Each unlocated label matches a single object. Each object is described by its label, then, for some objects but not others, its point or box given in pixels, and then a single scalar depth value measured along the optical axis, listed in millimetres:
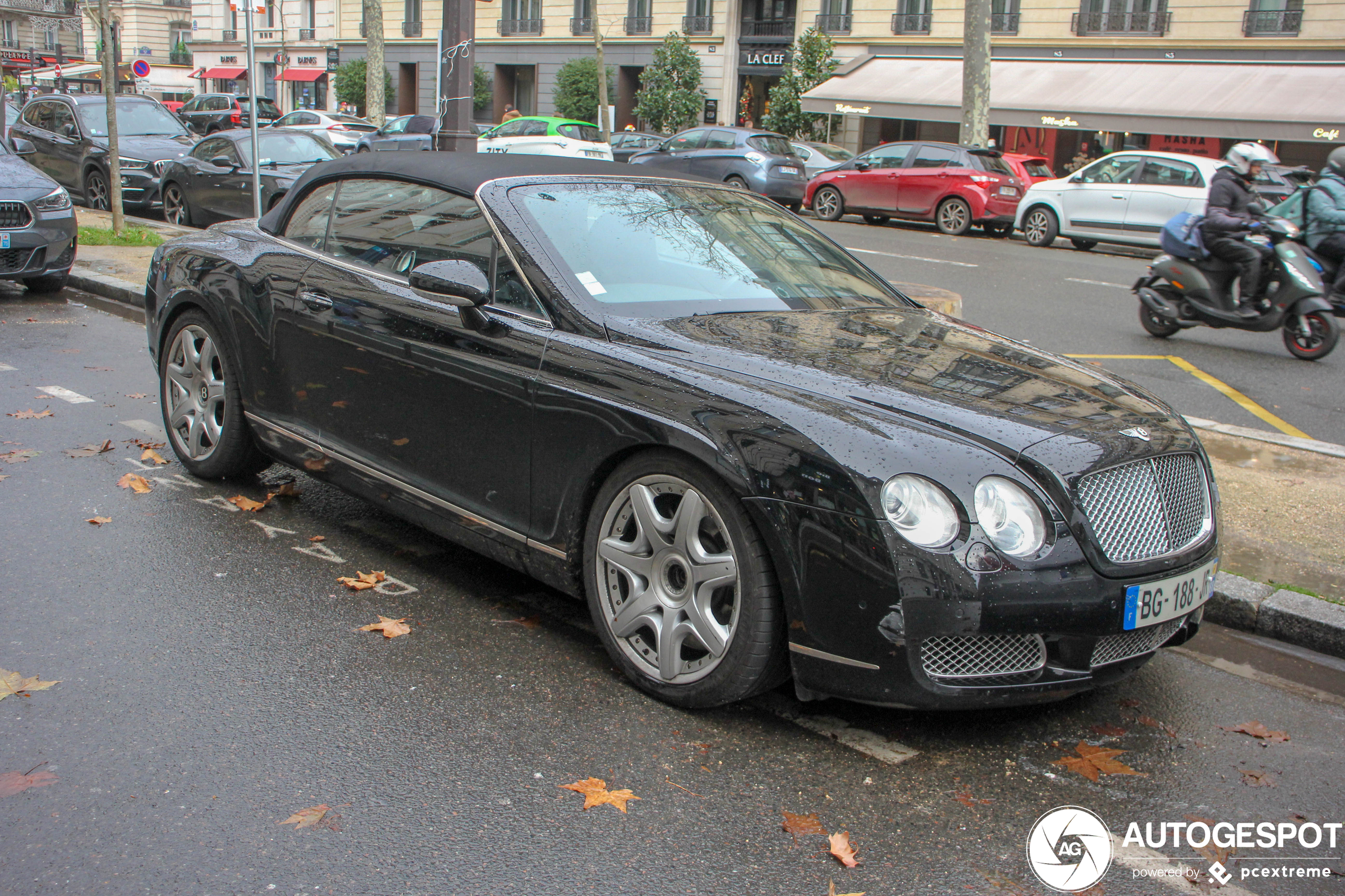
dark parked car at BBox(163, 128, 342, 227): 14883
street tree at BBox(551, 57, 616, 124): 47625
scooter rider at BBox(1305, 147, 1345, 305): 9758
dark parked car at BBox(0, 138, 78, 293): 10102
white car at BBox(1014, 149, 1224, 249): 18188
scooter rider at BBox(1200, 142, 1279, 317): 9672
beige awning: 28797
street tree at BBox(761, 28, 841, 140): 39875
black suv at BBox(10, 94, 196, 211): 16938
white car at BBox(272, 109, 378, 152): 23047
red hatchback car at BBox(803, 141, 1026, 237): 20500
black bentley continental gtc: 3006
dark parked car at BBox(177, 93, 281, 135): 34719
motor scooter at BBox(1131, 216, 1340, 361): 9547
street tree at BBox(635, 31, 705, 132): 44812
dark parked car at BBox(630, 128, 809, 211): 23484
